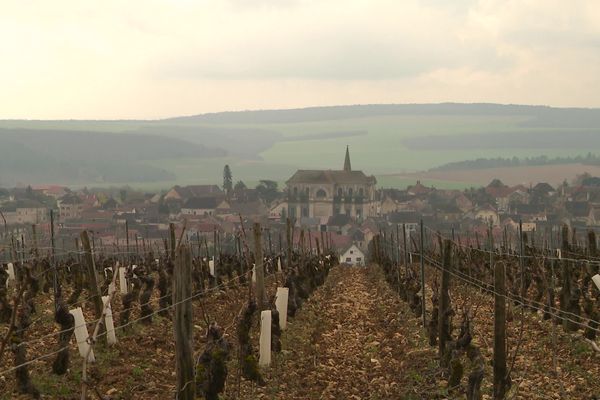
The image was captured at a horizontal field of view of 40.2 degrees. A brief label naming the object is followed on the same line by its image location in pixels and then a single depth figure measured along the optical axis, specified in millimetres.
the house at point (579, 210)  166400
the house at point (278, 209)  189375
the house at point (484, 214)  176462
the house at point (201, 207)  195750
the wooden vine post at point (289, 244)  22556
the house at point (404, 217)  180375
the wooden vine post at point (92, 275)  14781
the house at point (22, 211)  175375
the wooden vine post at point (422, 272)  19078
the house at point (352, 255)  128750
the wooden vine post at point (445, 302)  14930
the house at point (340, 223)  170375
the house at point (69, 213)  191125
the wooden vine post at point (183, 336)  9234
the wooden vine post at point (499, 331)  10852
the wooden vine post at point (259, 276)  16725
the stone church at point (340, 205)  197375
